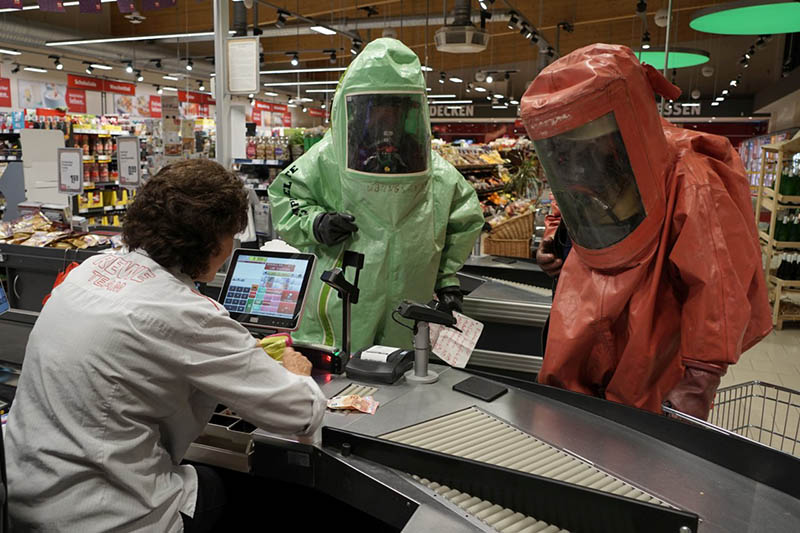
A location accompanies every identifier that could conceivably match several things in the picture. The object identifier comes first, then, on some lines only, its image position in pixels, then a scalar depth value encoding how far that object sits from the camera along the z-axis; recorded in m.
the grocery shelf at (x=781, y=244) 7.23
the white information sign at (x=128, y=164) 5.62
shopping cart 3.81
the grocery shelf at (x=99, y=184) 10.01
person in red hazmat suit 1.81
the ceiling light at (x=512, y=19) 11.02
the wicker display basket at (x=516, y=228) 6.17
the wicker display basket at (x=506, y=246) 6.10
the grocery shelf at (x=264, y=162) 7.02
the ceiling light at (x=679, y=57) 5.60
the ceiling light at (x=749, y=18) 4.11
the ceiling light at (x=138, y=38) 12.45
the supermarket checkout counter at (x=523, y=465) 1.42
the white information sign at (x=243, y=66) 3.89
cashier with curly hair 1.42
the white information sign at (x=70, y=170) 5.04
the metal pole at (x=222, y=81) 3.79
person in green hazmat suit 2.75
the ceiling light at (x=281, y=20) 11.44
